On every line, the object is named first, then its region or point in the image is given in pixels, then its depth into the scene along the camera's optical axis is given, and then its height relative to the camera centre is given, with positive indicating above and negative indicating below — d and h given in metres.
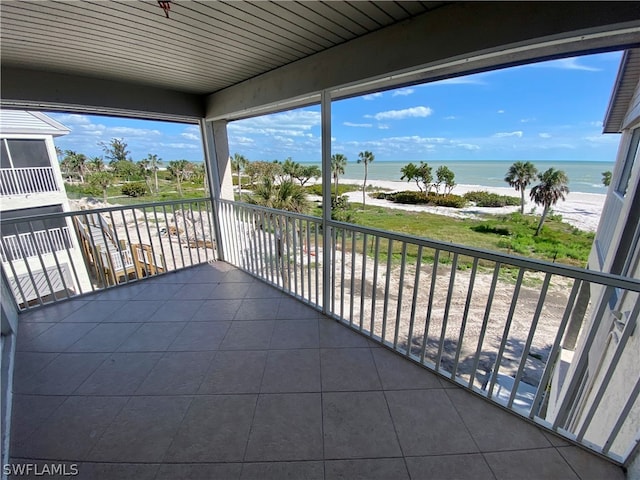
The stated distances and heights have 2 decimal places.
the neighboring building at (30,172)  4.84 -0.14
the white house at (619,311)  1.27 -0.84
